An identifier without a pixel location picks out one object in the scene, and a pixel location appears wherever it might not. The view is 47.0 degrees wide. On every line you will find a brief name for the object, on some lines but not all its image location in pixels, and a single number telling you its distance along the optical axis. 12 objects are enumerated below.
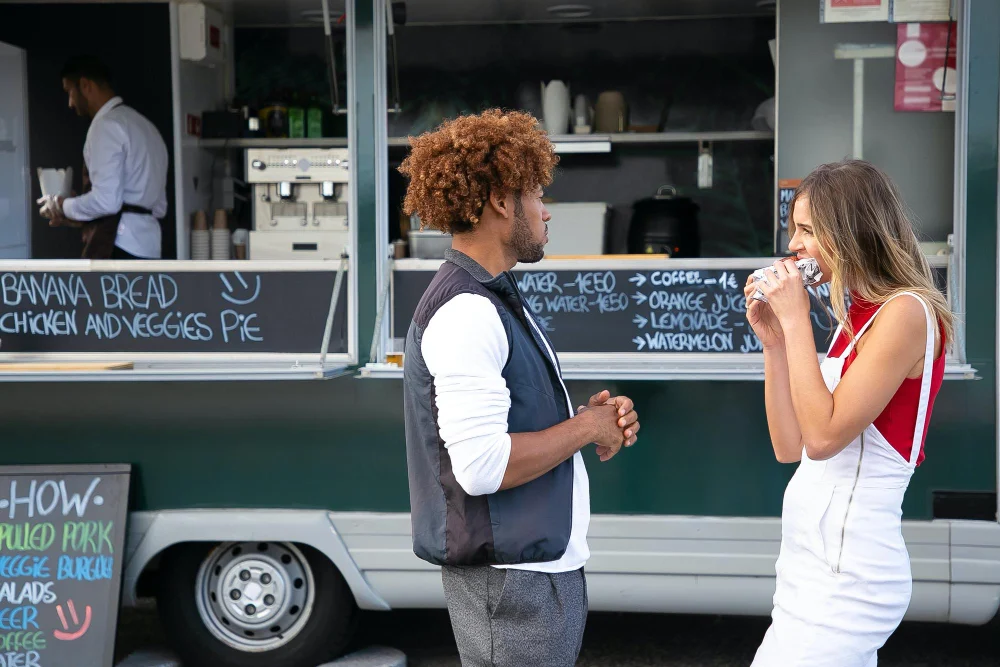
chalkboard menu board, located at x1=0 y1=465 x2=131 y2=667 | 4.19
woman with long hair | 2.13
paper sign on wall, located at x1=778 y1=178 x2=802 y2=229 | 4.57
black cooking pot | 6.41
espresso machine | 5.68
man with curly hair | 1.98
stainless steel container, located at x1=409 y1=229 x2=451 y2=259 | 5.03
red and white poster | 4.19
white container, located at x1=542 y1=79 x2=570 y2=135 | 6.37
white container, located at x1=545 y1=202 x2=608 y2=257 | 5.57
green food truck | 4.03
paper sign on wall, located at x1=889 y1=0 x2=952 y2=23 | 4.15
